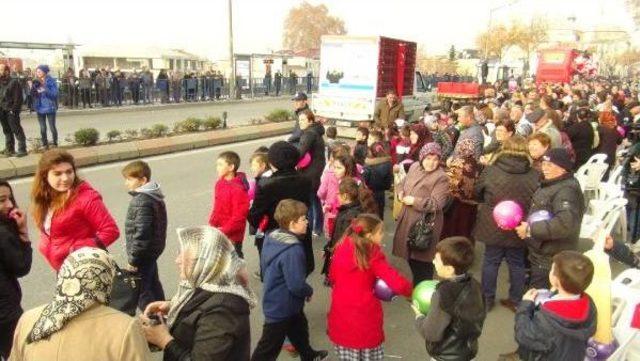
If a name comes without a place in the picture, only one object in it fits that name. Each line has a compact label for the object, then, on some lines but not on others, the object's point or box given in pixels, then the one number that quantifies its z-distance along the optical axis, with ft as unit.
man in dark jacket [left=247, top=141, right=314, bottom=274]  15.05
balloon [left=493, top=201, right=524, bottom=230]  14.69
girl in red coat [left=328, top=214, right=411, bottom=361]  11.57
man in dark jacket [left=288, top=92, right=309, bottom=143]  24.70
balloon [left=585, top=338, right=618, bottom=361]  10.64
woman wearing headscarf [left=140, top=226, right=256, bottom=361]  7.36
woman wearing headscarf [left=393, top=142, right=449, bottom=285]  15.76
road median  34.42
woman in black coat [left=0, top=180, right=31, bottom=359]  10.30
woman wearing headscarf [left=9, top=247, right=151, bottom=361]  6.48
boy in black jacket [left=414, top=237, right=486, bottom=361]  9.68
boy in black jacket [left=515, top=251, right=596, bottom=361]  9.58
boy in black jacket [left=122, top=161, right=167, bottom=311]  12.75
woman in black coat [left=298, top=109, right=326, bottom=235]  21.57
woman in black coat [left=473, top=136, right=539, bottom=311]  15.70
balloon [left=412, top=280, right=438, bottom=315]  10.56
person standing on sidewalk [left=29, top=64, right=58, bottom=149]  38.44
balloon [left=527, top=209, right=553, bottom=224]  13.98
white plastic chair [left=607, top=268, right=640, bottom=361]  11.18
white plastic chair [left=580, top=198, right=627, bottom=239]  19.99
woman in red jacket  11.80
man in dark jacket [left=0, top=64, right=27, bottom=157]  35.32
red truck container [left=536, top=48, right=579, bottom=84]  99.35
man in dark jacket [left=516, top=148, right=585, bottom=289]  13.76
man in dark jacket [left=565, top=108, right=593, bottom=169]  29.09
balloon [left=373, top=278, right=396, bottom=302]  11.48
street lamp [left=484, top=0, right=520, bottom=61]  158.43
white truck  45.96
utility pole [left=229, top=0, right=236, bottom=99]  81.83
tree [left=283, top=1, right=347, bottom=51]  309.83
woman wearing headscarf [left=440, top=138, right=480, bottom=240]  18.02
